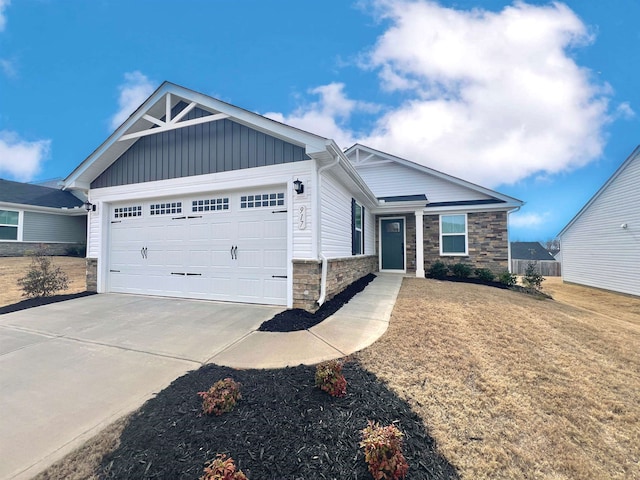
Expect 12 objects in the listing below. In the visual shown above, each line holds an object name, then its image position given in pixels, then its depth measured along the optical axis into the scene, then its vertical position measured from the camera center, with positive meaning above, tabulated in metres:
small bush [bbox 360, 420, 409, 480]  1.71 -1.32
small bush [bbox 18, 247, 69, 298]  6.99 -0.83
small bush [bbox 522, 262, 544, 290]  8.80 -0.91
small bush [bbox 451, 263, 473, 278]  10.86 -0.77
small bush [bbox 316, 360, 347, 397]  2.60 -1.25
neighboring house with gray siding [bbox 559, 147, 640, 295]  10.41 +0.65
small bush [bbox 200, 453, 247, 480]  1.56 -1.27
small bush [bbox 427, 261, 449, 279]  11.00 -0.80
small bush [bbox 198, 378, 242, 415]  2.31 -1.28
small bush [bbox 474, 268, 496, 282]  10.52 -0.92
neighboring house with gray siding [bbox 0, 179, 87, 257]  14.69 +1.74
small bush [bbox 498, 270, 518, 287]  9.83 -1.01
